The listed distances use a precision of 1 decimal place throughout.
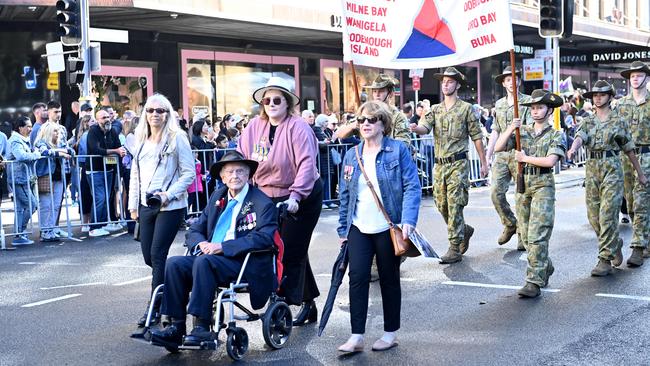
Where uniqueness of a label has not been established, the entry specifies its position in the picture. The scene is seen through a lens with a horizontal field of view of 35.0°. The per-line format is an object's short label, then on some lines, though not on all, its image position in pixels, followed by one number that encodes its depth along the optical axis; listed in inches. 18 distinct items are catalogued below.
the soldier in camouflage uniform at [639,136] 424.5
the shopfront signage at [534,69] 905.5
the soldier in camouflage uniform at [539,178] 344.2
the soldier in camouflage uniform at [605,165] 389.1
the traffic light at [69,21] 679.1
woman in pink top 293.0
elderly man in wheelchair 258.2
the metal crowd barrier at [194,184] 548.1
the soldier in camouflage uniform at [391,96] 387.5
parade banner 373.1
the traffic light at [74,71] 679.7
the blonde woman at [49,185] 545.3
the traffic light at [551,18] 705.6
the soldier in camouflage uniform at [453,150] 418.0
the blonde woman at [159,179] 297.9
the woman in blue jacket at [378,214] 269.6
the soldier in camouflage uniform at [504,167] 447.5
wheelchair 259.9
